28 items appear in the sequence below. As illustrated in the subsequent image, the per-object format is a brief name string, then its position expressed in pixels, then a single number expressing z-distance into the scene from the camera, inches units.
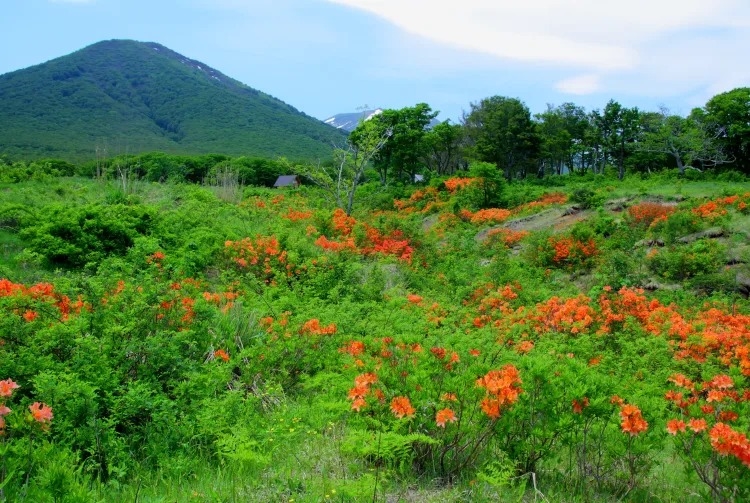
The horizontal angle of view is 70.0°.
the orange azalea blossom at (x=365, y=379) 119.6
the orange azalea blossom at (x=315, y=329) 190.5
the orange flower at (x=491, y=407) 111.7
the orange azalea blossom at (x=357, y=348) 160.6
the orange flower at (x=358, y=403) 114.3
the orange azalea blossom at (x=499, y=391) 111.7
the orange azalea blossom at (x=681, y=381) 131.1
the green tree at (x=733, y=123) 1115.3
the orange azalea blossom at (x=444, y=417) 110.8
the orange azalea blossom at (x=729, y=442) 97.6
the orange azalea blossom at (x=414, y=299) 311.0
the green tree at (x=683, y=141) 1137.4
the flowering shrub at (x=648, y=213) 568.6
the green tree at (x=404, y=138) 1326.3
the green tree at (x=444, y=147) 1396.3
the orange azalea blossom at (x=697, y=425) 107.2
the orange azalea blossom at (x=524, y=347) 221.8
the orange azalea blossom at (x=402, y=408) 114.0
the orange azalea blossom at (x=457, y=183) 933.3
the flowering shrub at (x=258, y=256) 354.3
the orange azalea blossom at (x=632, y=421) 106.7
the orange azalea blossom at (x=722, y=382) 120.9
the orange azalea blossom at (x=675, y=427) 108.8
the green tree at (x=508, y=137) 1333.7
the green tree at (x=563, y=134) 1525.6
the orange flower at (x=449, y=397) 124.1
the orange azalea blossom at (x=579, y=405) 114.4
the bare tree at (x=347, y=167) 783.7
